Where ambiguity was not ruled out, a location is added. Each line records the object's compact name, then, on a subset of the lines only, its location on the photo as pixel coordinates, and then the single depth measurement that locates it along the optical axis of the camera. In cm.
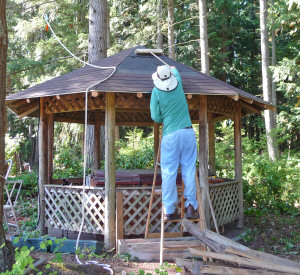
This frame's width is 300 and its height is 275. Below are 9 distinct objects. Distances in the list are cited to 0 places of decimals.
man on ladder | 522
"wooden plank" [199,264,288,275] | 425
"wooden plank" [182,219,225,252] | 469
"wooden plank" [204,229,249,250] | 454
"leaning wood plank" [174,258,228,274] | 459
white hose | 523
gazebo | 662
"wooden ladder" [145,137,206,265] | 545
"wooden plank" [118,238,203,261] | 620
